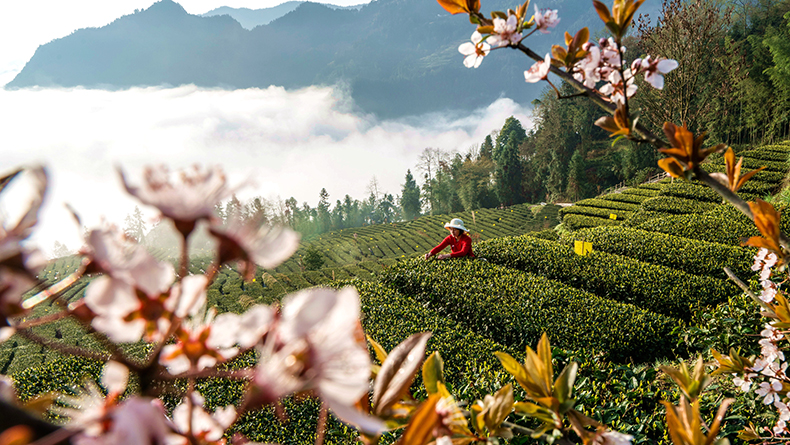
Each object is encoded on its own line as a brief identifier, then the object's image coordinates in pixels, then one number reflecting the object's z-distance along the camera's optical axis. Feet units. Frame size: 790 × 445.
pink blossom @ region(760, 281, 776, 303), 4.01
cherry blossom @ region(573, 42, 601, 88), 2.31
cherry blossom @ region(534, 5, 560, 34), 2.54
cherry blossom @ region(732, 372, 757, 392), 4.48
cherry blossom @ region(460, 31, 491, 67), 2.59
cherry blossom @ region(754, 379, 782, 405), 3.91
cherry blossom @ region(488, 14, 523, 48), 2.34
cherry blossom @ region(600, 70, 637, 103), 2.30
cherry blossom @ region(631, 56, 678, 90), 2.30
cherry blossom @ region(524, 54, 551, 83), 2.28
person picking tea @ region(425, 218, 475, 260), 18.99
